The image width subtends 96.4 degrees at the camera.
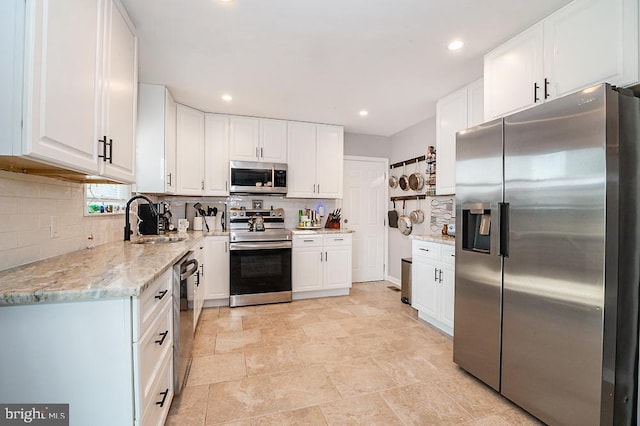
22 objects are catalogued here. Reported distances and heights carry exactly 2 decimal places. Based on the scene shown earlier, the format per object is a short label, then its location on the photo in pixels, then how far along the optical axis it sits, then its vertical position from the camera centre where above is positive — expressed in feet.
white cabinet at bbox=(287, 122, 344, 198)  13.53 +2.49
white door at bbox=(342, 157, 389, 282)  15.74 +0.05
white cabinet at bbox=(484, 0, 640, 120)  5.02 +3.29
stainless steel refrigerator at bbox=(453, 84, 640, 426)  4.52 -0.76
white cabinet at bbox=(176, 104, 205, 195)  11.51 +2.48
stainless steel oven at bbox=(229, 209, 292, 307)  11.68 -2.36
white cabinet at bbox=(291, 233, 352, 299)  12.68 -2.41
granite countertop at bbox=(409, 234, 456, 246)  8.95 -0.86
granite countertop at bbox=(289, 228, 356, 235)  12.73 -0.89
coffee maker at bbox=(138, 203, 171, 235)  9.92 -0.41
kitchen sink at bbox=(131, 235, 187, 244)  8.60 -0.94
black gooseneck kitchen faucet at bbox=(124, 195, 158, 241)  8.26 -0.63
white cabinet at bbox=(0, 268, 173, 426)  3.31 -1.79
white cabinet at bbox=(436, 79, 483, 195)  9.11 +3.14
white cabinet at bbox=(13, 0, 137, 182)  3.30 +1.78
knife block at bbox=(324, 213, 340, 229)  14.44 -0.53
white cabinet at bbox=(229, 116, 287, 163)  12.81 +3.26
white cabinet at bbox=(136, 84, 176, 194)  9.89 +2.48
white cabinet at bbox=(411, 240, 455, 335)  9.07 -2.38
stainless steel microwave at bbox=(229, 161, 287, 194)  12.60 +1.49
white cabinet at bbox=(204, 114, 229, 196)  12.50 +2.48
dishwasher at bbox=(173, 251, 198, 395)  5.90 -2.47
